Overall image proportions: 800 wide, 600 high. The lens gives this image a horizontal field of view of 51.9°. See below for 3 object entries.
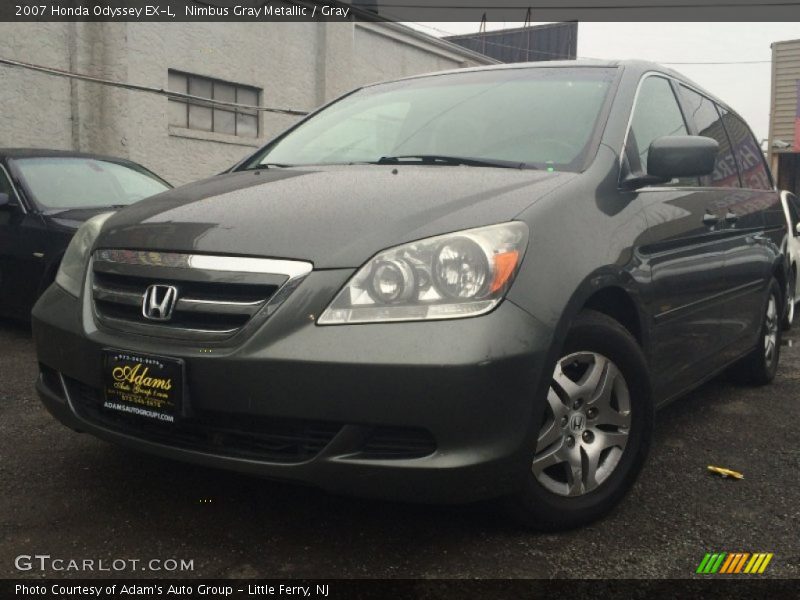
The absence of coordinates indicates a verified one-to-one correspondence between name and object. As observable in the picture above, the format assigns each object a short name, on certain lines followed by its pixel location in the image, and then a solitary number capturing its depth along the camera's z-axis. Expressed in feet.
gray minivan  6.95
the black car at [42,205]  17.87
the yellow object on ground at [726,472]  10.07
